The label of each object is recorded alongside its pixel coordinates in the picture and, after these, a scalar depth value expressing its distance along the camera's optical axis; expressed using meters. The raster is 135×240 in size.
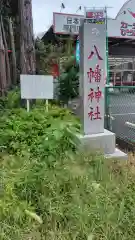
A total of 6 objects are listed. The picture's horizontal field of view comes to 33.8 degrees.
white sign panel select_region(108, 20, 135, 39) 12.52
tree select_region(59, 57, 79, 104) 7.73
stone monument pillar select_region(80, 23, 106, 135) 3.29
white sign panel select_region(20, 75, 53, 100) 4.86
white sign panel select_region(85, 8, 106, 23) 10.03
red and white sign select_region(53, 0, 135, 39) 11.69
